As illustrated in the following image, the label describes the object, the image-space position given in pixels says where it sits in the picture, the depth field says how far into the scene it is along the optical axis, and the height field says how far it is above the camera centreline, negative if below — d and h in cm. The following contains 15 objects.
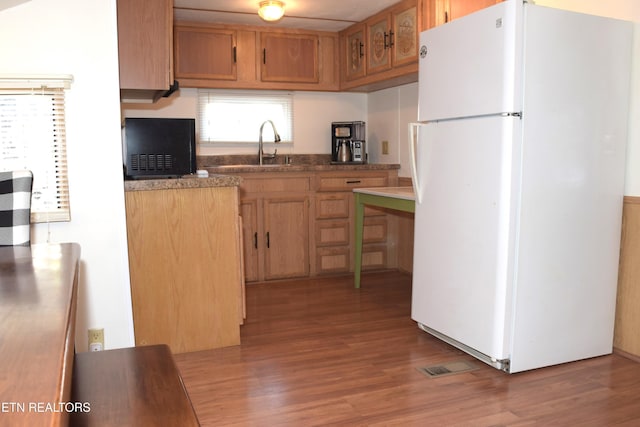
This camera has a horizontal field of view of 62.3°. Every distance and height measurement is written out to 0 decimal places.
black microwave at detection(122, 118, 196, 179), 262 +5
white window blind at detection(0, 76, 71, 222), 221 +8
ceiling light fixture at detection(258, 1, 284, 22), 365 +102
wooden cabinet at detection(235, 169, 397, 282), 416 -53
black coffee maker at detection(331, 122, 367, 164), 476 +15
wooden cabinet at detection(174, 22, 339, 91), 420 +83
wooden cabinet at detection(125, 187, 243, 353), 256 -54
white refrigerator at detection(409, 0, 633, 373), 229 -8
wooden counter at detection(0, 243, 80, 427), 48 -22
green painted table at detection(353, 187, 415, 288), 320 -27
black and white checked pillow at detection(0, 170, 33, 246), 145 -14
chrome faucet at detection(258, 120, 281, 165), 464 +11
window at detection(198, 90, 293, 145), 458 +38
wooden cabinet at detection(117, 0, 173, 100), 247 +54
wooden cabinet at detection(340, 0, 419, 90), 364 +83
